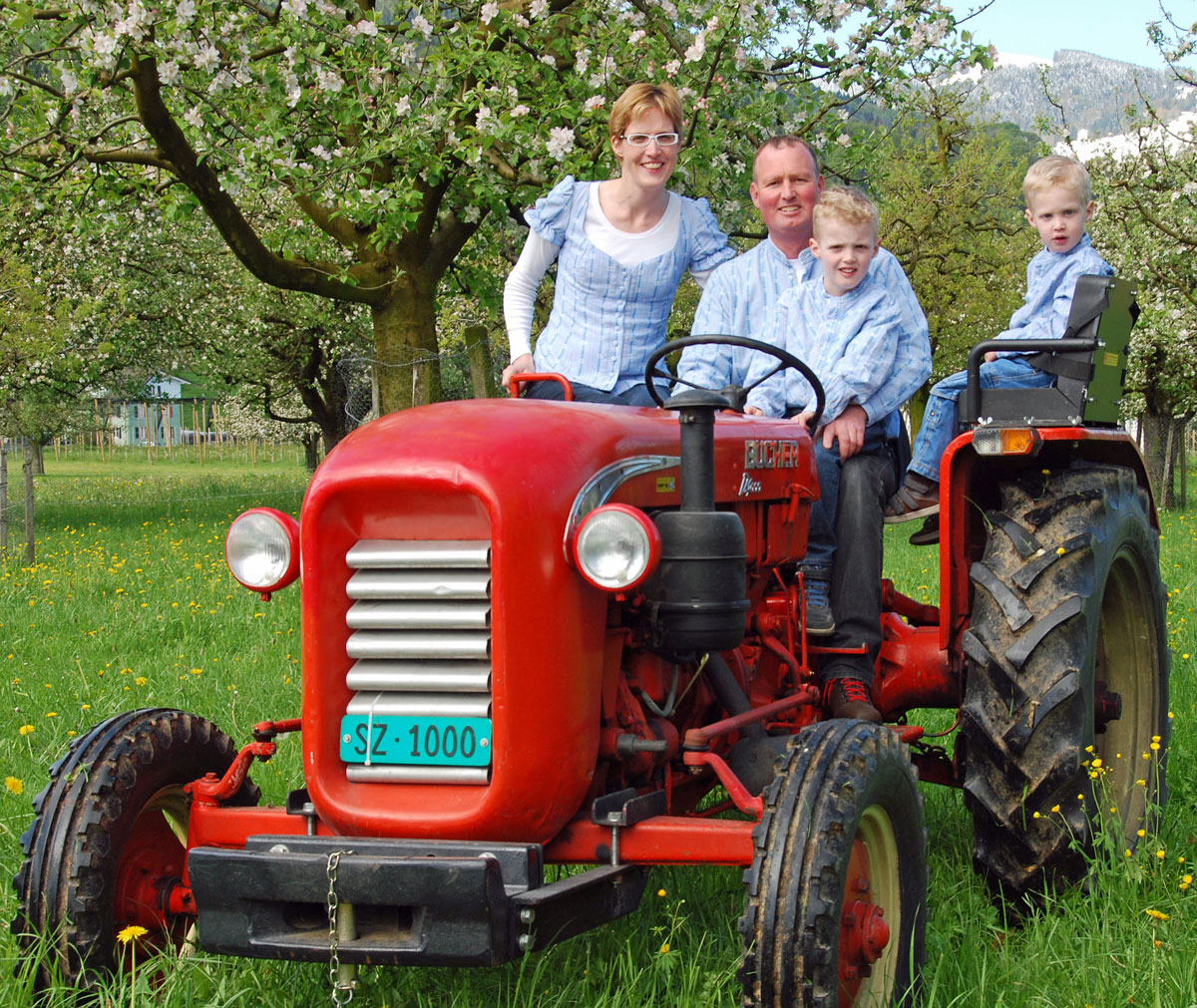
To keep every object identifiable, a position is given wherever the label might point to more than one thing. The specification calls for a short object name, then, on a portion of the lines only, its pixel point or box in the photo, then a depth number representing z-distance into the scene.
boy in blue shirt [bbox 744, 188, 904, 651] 3.80
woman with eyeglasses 4.29
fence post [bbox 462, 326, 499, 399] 14.91
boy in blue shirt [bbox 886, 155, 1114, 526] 4.14
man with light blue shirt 3.75
